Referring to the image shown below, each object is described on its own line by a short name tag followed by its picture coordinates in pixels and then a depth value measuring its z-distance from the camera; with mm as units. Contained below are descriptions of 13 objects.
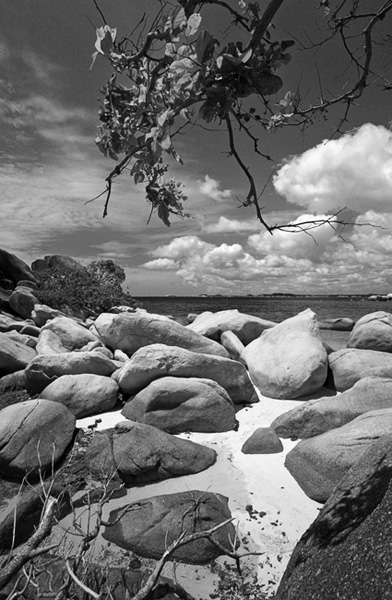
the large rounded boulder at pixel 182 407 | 7227
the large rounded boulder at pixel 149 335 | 10609
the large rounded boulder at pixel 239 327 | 13477
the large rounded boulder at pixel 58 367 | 8961
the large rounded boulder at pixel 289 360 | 8836
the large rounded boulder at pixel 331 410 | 6594
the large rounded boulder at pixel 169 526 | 4102
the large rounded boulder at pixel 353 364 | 8930
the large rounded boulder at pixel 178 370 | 8305
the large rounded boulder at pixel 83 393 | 7891
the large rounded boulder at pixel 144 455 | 5598
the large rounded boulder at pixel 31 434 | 5913
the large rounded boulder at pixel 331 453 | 5066
